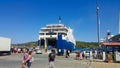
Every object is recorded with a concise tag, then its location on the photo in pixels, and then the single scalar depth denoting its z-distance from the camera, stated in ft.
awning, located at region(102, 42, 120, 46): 40.36
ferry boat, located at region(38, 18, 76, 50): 109.08
